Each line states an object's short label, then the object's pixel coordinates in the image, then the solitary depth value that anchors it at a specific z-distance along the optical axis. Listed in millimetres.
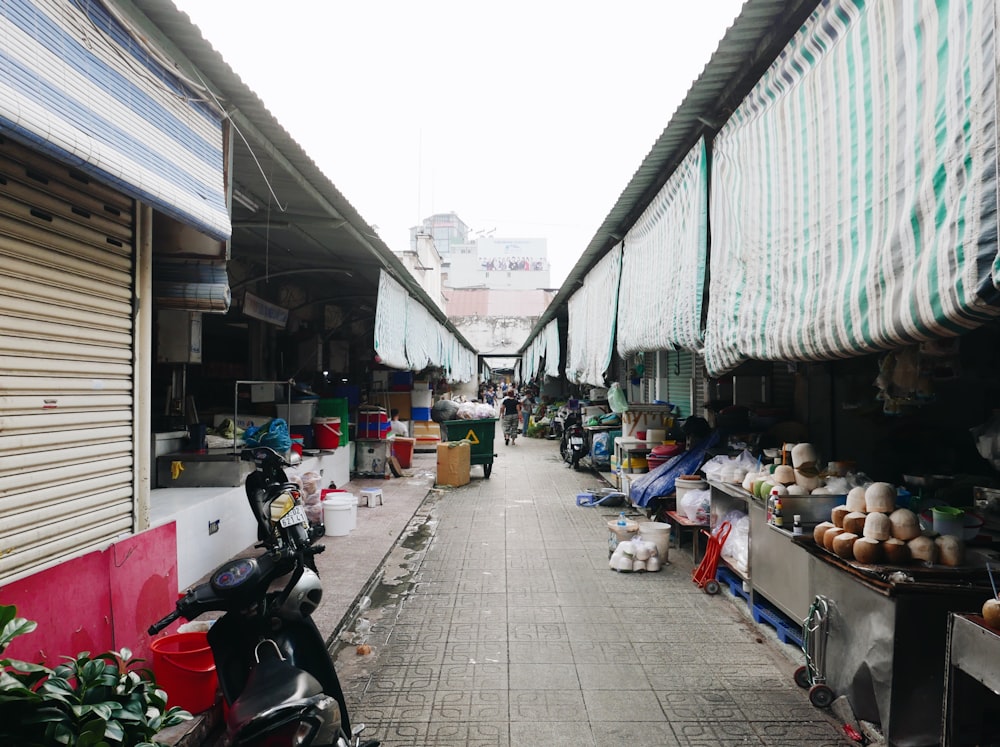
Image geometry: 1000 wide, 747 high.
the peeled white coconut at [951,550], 3455
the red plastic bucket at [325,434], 10438
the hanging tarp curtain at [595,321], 9664
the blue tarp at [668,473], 7906
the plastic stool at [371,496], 10016
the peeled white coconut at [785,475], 4914
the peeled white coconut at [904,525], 3590
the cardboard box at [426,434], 18406
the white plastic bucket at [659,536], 7125
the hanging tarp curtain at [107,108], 2564
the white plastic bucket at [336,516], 8031
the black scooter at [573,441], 14891
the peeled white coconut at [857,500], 3996
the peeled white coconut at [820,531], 4039
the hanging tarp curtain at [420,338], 11758
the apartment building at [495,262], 63594
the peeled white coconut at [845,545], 3729
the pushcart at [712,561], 6152
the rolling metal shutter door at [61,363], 2996
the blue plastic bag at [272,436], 7332
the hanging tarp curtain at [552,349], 17750
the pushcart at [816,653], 3912
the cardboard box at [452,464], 12672
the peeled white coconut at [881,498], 3771
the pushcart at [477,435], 13414
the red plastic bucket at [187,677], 3531
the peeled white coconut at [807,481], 4770
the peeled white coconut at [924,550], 3496
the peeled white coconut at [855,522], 3795
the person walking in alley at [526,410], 26872
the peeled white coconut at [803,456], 4852
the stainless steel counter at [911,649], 3234
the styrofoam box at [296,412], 9758
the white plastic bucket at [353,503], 8223
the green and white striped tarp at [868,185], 2324
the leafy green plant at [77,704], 2193
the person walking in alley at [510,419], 21875
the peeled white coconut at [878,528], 3604
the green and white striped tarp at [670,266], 5648
